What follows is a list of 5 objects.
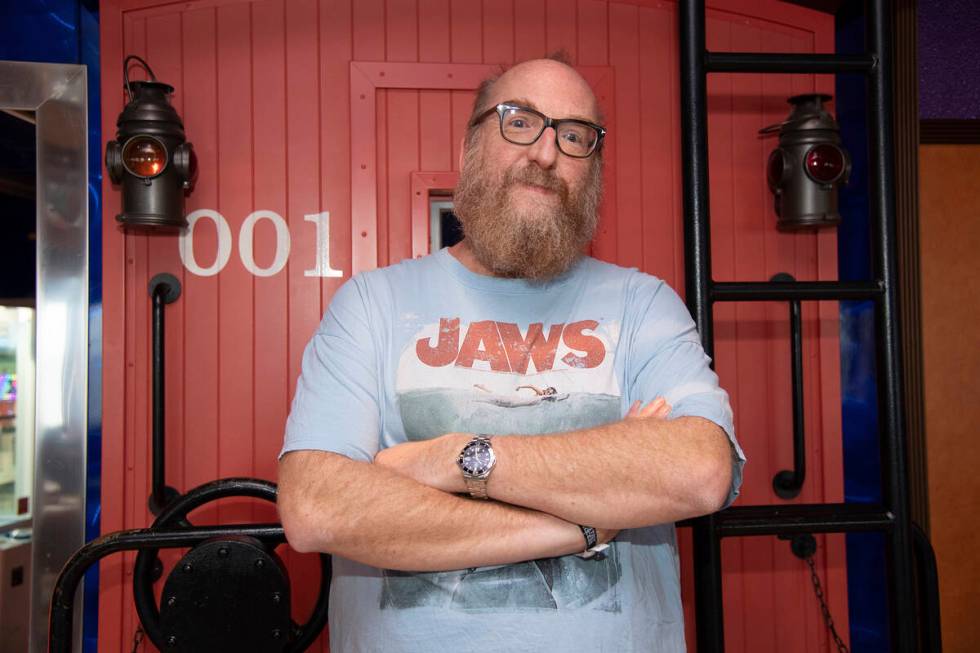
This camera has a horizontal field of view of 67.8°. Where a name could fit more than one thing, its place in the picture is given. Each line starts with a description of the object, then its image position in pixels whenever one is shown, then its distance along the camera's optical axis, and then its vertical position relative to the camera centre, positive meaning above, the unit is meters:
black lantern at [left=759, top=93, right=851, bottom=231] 2.08 +0.51
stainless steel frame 2.05 +0.12
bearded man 1.21 -0.15
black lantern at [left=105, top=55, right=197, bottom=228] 1.93 +0.52
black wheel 1.60 -0.49
